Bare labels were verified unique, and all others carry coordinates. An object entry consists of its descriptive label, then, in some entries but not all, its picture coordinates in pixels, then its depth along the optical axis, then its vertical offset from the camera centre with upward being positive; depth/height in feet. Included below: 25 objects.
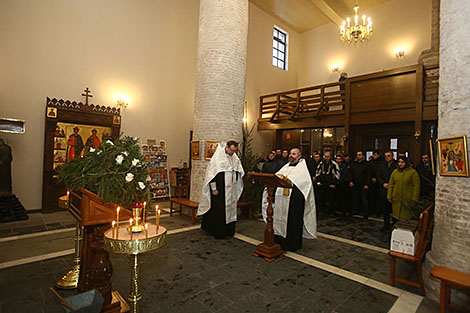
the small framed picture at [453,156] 9.65 +0.30
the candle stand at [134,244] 6.99 -2.40
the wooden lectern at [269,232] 13.91 -4.03
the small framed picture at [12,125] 21.85 +2.04
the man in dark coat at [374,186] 24.21 -2.41
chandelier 31.35 +15.58
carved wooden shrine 23.90 +2.14
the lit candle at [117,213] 7.71 -1.73
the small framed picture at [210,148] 23.34 +0.72
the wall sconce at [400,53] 38.45 +15.91
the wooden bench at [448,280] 8.63 -3.83
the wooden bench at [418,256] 10.91 -3.91
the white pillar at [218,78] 23.67 +7.13
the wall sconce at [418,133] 26.35 +2.96
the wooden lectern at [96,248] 7.97 -3.09
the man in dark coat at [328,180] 25.98 -1.95
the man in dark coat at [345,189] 25.61 -2.76
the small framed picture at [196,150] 24.14 +0.53
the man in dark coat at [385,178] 20.54 -1.34
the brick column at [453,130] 9.75 +1.29
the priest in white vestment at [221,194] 17.63 -2.56
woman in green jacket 17.21 -1.75
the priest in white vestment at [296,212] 15.24 -3.04
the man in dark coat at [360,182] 24.61 -1.93
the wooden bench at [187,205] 21.29 -4.03
